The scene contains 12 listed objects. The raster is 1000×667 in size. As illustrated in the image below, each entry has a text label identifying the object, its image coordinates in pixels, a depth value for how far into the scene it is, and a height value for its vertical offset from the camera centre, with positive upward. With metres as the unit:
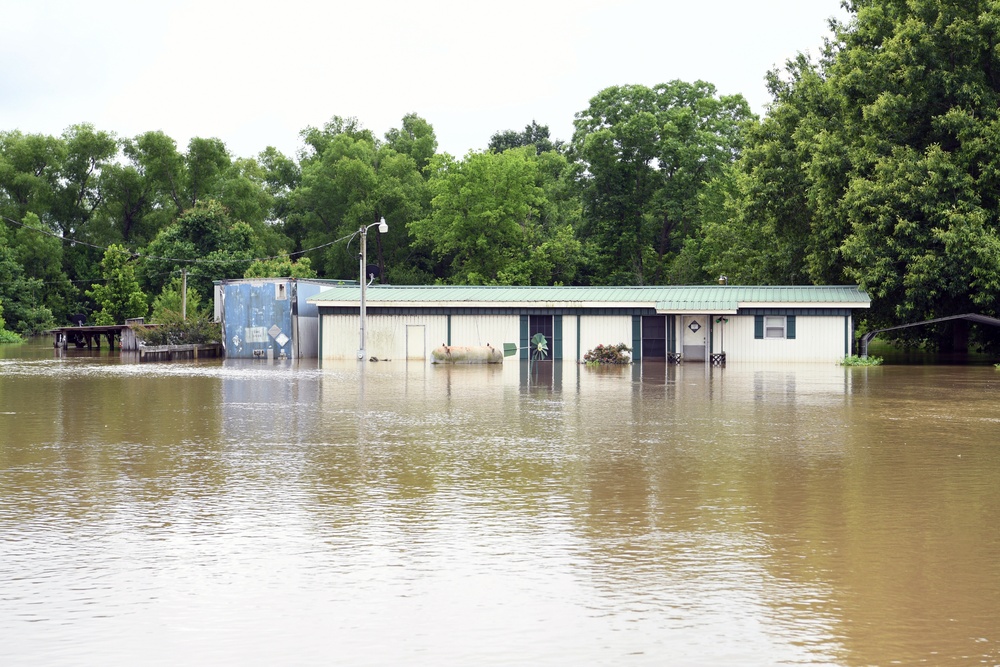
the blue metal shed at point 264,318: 57.50 +0.76
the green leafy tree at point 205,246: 88.84 +7.20
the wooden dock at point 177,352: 55.88 -0.99
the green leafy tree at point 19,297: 101.44 +3.53
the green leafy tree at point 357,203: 97.31 +11.68
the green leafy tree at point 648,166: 78.38 +11.85
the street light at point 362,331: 51.90 +0.02
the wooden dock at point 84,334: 73.31 -0.01
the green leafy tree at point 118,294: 95.25 +3.43
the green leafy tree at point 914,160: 47.75 +7.67
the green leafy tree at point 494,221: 80.88 +8.25
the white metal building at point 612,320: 51.03 +0.47
